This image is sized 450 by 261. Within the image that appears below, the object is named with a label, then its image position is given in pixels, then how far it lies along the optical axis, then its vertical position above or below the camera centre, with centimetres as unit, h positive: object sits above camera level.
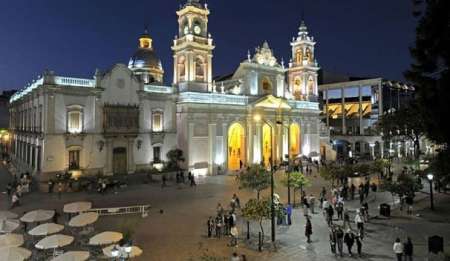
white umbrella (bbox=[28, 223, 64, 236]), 1616 -370
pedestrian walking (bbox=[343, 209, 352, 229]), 2078 -440
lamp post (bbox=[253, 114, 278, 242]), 1769 -353
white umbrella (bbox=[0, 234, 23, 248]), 1444 -377
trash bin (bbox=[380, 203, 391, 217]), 2367 -432
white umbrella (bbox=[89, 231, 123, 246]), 1522 -387
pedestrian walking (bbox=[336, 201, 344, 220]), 2294 -413
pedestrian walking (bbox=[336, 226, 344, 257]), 1652 -443
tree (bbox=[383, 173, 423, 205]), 2443 -288
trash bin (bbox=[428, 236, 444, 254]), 1553 -432
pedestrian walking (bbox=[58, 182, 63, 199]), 2883 -340
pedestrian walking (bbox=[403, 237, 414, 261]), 1526 -447
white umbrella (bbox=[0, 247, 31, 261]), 1243 -371
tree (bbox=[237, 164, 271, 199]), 2516 -237
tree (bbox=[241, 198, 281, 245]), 1752 -318
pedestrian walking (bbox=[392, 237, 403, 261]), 1519 -441
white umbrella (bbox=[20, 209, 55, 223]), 1823 -351
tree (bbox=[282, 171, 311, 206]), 2627 -259
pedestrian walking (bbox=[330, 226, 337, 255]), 1669 -447
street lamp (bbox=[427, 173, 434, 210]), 2603 -362
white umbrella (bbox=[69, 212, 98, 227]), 1758 -358
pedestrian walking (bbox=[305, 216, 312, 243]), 1830 -434
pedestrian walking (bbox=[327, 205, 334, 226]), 2191 -420
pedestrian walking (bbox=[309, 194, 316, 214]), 2470 -403
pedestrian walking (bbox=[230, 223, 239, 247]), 1769 -461
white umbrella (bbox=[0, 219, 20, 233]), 1730 -374
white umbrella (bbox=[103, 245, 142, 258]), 1399 -415
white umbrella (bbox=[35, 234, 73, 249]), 1476 -391
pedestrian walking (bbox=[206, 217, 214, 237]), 1941 -435
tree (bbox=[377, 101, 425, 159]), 3862 +222
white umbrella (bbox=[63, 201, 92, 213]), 1965 -332
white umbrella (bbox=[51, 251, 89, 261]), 1267 -390
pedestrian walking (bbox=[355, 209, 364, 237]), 1908 -420
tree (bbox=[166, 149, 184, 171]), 4075 -137
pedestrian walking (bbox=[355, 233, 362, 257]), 1638 -458
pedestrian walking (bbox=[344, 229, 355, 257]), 1648 -440
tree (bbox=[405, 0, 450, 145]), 1744 +396
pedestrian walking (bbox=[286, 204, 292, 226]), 2162 -407
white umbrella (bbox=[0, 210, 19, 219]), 1878 -353
